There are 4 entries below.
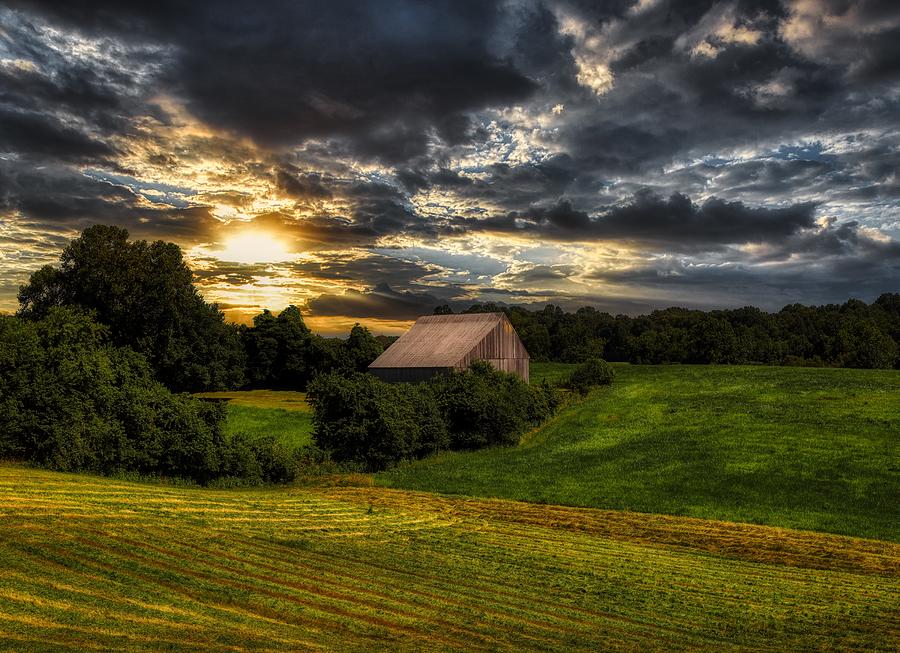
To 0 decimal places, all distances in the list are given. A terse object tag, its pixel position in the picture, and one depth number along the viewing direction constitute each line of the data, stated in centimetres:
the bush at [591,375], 7719
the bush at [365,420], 4303
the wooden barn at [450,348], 6681
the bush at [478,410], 5053
